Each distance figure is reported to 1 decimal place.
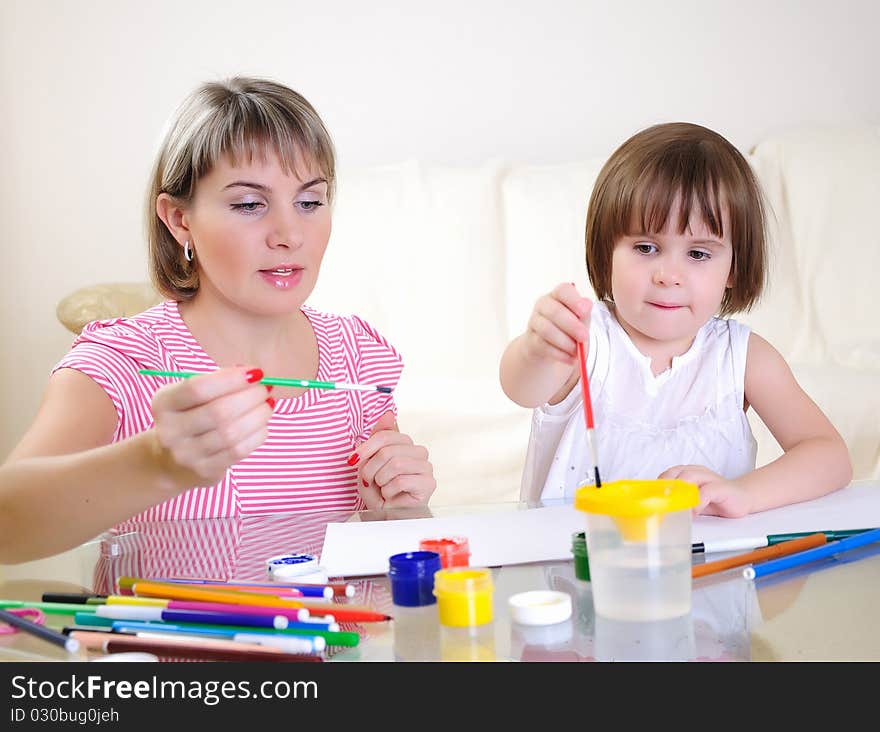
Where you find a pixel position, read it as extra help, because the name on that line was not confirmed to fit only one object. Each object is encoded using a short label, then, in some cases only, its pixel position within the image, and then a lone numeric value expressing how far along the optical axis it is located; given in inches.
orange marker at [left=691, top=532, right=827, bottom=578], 31.3
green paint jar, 30.7
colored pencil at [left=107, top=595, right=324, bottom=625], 25.5
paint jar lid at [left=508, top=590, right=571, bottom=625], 26.7
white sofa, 105.3
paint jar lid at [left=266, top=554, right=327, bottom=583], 31.9
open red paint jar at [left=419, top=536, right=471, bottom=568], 32.4
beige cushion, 103.7
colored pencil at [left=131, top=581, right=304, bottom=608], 26.9
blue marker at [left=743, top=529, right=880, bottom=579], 31.0
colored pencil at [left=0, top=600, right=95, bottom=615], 28.1
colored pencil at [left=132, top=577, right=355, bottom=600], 29.2
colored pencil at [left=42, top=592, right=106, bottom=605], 29.1
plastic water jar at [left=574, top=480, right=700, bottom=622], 26.2
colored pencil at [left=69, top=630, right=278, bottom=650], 24.3
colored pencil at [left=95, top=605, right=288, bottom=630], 25.2
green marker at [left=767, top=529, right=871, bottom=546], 34.7
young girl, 52.7
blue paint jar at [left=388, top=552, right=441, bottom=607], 29.0
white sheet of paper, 34.7
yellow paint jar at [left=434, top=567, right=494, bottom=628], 26.9
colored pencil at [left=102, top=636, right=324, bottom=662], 23.9
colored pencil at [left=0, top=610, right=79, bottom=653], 25.4
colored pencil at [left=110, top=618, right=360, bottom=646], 25.0
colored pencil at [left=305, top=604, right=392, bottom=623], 27.2
